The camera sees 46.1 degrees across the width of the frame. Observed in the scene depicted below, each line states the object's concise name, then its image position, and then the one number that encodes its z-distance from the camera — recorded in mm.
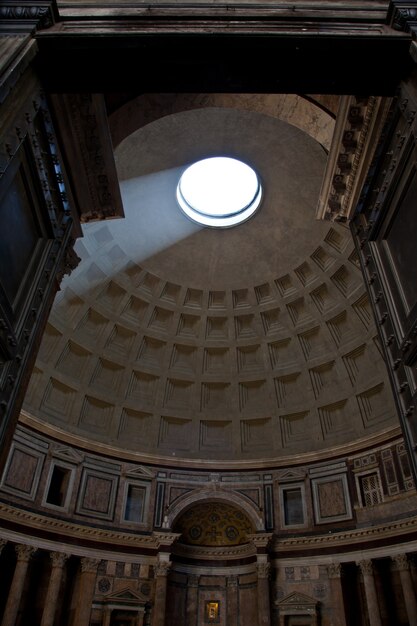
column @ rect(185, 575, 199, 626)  18252
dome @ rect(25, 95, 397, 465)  18547
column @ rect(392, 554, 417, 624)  14602
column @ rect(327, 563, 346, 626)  16125
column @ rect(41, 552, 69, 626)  15351
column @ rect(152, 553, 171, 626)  16688
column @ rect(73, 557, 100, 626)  16078
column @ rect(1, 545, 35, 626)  14564
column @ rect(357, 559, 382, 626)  15320
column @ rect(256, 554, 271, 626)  16891
